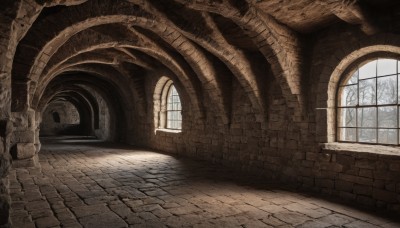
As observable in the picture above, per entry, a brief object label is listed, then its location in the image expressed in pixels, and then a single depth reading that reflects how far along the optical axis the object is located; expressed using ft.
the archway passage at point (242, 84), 12.28
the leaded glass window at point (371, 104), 13.51
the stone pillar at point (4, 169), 7.56
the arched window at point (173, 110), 30.22
